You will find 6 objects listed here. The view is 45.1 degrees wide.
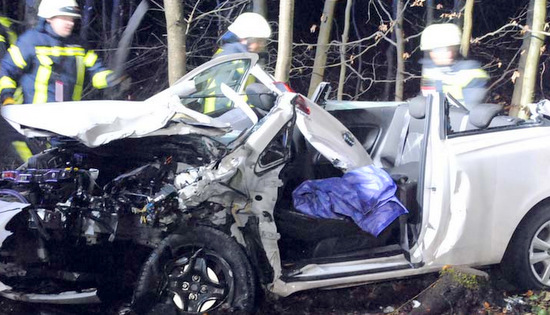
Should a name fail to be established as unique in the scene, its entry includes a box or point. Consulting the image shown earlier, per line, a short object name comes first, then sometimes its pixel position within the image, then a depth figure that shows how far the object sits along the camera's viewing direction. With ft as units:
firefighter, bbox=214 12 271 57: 21.22
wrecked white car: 12.50
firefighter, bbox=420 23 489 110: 20.43
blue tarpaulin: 13.87
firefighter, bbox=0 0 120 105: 18.15
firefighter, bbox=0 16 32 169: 16.94
